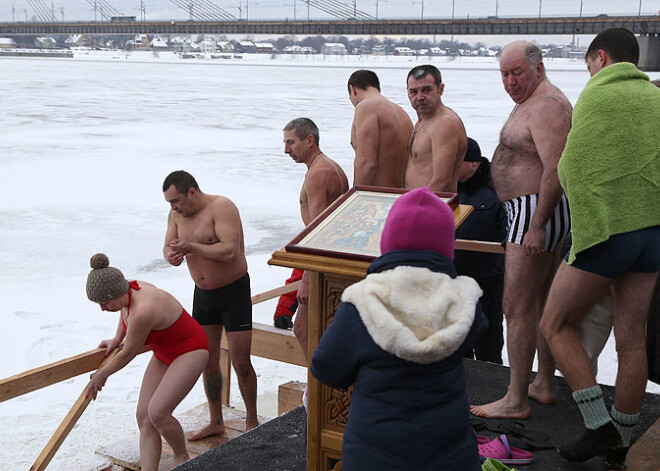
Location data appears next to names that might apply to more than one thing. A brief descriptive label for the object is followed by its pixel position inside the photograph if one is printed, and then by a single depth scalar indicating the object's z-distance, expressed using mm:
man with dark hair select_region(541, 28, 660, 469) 2422
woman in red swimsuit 3629
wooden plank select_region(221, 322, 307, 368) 4895
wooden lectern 2359
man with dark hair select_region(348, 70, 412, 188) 4387
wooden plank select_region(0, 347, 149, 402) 3684
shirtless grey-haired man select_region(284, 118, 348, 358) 4098
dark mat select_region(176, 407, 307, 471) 3002
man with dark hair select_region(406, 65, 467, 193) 3873
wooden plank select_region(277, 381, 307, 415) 4719
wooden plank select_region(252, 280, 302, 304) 4984
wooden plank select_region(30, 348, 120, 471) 3723
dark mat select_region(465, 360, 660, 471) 2751
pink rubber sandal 2703
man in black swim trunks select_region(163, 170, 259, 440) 4188
